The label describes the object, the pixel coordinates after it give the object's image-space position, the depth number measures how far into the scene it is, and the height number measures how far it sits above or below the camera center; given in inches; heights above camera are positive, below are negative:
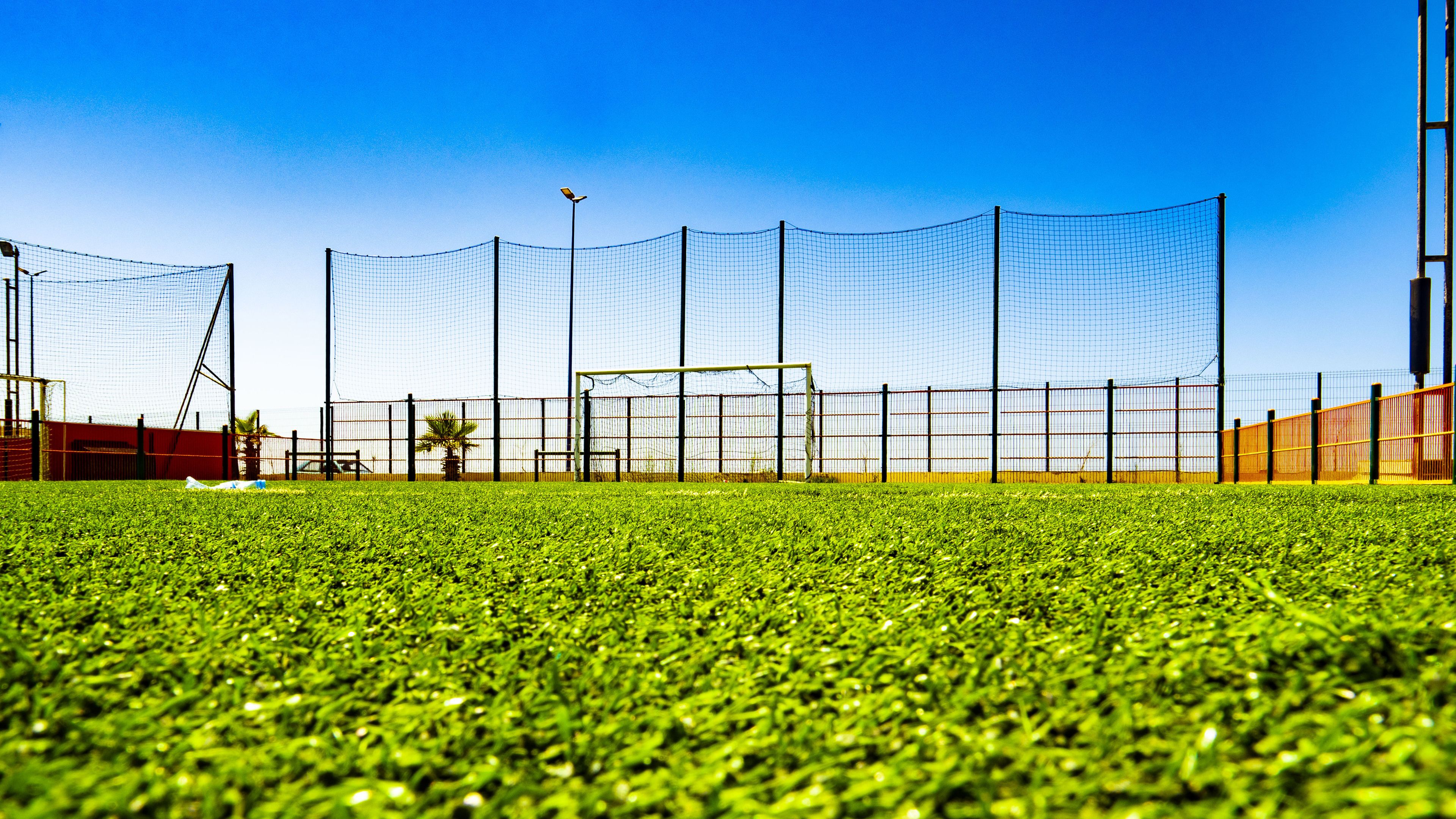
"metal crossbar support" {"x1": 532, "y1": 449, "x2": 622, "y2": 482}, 608.7 -28.2
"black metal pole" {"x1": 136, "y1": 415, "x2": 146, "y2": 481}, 509.4 -20.6
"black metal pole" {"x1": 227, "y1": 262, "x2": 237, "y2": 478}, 558.3 +35.2
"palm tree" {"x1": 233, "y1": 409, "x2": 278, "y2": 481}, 617.0 -21.4
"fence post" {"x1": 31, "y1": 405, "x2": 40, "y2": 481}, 471.2 -10.1
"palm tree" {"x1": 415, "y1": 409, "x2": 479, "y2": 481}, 633.6 -12.3
